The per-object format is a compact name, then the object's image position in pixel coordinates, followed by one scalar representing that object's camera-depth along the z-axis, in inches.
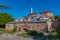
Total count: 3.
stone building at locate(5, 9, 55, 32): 798.6
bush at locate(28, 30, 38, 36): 597.5
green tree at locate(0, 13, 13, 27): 962.1
